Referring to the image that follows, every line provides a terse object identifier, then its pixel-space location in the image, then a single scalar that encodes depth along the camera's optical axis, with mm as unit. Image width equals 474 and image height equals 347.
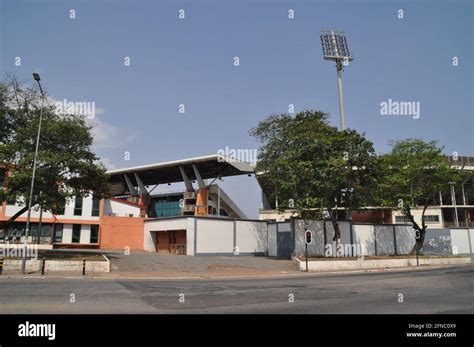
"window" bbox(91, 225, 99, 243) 49969
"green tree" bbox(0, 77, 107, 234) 25016
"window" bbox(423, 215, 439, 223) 68062
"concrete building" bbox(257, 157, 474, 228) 65625
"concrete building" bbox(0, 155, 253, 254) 45597
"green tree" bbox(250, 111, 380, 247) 31156
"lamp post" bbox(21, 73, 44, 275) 21953
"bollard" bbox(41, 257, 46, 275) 22011
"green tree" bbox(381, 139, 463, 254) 37562
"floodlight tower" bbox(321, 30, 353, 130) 54825
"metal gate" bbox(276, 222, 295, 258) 37812
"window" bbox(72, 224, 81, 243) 49281
